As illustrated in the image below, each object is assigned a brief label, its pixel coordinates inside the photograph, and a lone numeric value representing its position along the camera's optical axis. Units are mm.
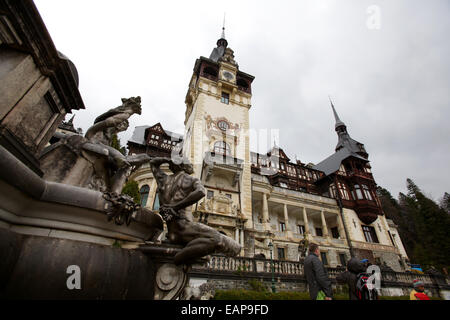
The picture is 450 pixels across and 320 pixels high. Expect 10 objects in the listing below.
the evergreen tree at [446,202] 42594
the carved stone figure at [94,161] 2645
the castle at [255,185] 19234
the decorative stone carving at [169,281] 2391
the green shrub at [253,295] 8922
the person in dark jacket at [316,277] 3745
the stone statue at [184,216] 2391
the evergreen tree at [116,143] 16820
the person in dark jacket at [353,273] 3932
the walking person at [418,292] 4686
